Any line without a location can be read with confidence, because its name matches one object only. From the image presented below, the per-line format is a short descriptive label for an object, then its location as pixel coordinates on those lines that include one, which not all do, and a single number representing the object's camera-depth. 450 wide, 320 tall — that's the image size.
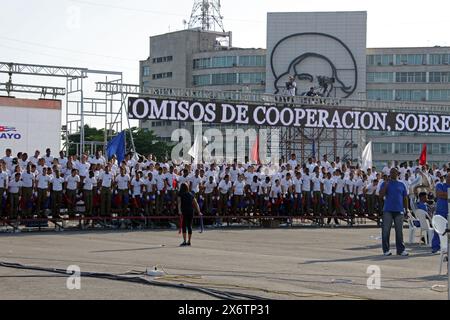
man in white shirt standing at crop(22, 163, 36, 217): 25.98
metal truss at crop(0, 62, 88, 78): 42.75
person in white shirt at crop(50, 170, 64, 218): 26.59
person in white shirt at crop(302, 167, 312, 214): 31.33
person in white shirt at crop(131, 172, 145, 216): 28.22
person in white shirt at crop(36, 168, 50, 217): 26.33
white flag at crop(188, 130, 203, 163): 37.26
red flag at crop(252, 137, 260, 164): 40.83
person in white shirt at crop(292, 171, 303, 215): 31.23
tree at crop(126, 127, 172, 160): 100.06
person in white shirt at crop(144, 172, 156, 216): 28.48
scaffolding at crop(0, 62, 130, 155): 38.25
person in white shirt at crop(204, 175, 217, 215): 29.69
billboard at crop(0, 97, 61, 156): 36.44
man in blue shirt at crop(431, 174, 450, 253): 18.75
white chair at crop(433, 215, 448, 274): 14.15
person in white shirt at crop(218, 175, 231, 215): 29.91
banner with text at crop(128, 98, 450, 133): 32.38
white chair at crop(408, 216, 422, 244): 22.70
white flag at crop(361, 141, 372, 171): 40.50
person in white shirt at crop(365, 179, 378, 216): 32.53
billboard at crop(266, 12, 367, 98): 104.00
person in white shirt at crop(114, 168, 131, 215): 27.94
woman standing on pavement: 21.08
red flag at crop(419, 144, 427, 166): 35.71
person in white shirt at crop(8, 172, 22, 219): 25.83
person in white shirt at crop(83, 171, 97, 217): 27.33
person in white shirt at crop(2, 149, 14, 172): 26.77
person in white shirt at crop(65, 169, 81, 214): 26.95
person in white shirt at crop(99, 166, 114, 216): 27.66
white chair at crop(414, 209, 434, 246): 20.74
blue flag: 33.19
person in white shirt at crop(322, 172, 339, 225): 31.64
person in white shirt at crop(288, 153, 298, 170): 33.22
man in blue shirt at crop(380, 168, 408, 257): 19.31
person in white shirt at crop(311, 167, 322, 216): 31.52
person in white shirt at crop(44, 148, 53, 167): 27.66
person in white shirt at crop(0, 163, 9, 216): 25.59
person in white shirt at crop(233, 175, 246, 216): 30.16
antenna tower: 119.00
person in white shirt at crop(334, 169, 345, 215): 31.88
